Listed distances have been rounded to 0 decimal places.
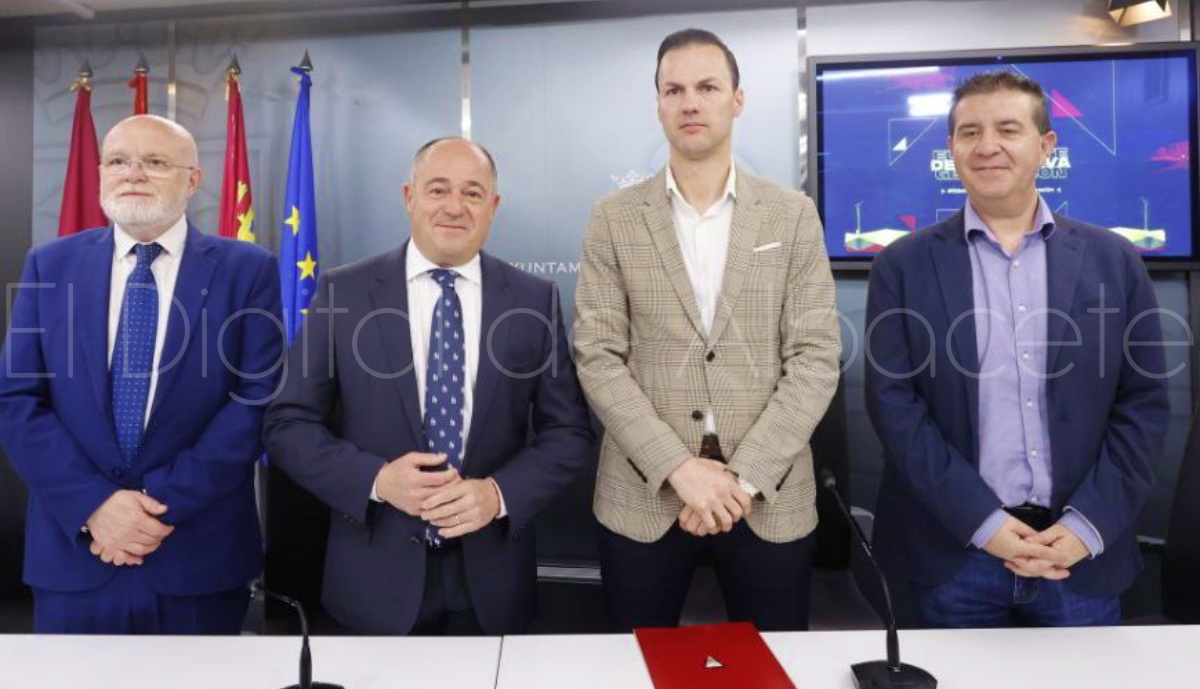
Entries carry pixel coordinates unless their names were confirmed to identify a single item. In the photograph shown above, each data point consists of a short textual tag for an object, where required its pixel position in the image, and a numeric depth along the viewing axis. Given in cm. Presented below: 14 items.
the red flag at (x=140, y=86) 418
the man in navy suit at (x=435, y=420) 187
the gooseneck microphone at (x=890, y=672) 126
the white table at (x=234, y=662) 134
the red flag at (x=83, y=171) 420
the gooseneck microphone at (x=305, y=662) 124
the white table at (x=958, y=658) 132
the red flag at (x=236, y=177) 407
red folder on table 129
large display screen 368
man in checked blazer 191
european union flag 400
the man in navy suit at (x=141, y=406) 194
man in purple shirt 184
